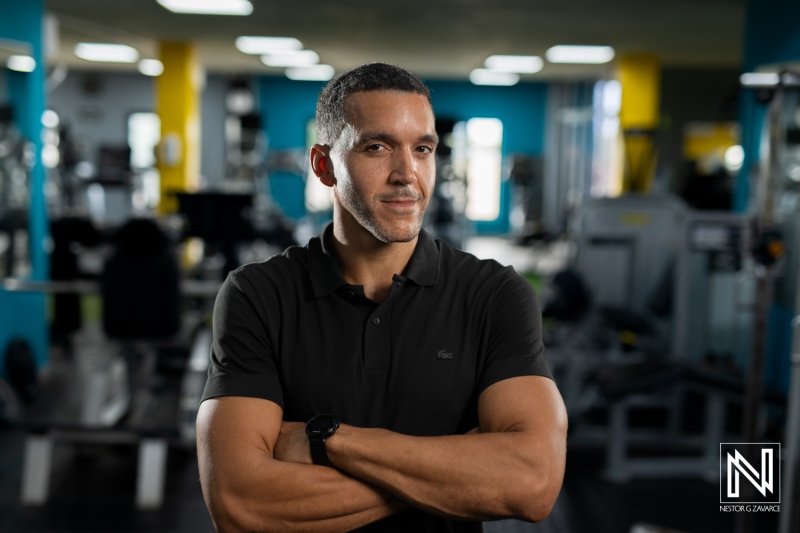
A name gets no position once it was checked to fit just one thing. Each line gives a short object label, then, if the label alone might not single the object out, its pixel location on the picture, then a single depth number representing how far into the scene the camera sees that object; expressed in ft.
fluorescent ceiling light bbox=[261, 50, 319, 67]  38.41
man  4.44
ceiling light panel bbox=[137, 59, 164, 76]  43.69
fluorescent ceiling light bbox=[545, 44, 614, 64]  33.76
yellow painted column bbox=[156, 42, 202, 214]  34.19
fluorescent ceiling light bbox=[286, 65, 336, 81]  45.87
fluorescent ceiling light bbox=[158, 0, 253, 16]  25.12
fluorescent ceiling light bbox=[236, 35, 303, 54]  33.57
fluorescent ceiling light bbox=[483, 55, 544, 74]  38.68
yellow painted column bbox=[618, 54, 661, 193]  35.94
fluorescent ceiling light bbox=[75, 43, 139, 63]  38.09
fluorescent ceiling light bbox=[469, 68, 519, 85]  46.31
